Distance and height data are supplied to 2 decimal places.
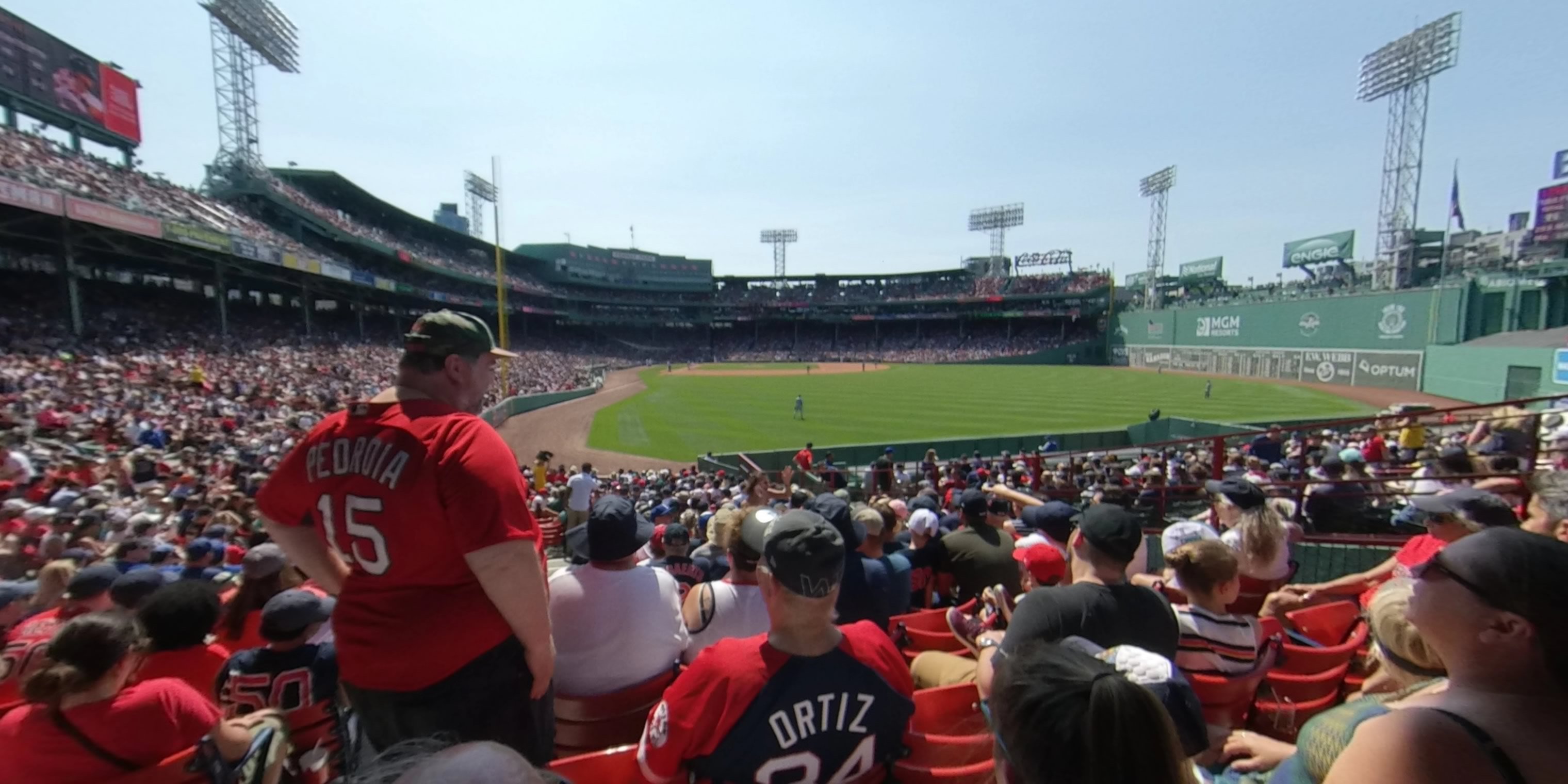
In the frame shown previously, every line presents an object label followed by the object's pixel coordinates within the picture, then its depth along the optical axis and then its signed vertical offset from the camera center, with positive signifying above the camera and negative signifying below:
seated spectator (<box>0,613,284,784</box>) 2.08 -1.27
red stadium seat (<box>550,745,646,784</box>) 2.16 -1.44
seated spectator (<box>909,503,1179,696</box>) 2.41 -1.01
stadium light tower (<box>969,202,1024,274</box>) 90.39 +15.82
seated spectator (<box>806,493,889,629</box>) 3.62 -1.40
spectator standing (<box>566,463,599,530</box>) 11.88 -3.04
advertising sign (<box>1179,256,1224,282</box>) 74.00 +7.66
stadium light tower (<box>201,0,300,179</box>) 37.81 +16.08
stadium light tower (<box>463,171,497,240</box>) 75.00 +15.29
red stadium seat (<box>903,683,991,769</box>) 2.22 -1.45
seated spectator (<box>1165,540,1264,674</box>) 2.67 -1.17
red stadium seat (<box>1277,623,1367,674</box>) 3.27 -1.60
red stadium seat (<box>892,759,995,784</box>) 2.06 -1.38
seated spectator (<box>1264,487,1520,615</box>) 3.55 -1.09
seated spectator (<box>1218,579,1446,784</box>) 1.91 -1.06
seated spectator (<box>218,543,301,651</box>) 3.42 -1.44
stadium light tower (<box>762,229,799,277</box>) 103.06 +14.75
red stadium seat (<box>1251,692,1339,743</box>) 2.96 -1.71
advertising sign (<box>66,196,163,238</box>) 21.84 +3.68
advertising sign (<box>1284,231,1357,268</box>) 58.41 +8.18
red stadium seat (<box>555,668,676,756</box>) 2.74 -1.61
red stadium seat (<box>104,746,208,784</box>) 2.11 -1.45
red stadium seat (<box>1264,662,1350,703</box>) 3.00 -1.60
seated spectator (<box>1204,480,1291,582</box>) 4.30 -1.34
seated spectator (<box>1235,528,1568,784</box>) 1.26 -0.74
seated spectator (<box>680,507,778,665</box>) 3.11 -1.32
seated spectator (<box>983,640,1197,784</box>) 1.08 -0.66
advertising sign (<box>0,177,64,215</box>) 19.89 +3.86
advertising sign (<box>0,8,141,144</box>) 28.00 +11.17
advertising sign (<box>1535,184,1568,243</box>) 36.62 +7.12
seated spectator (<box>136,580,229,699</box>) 2.82 -1.33
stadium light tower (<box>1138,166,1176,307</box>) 75.00 +16.31
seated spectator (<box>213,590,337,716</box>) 2.71 -1.42
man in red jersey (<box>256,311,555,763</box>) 2.03 -0.75
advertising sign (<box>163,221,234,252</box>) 25.73 +3.56
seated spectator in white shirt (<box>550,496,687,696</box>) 2.76 -1.21
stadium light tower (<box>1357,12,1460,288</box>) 46.78 +18.74
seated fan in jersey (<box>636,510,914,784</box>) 1.86 -1.05
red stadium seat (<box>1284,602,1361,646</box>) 3.78 -1.61
